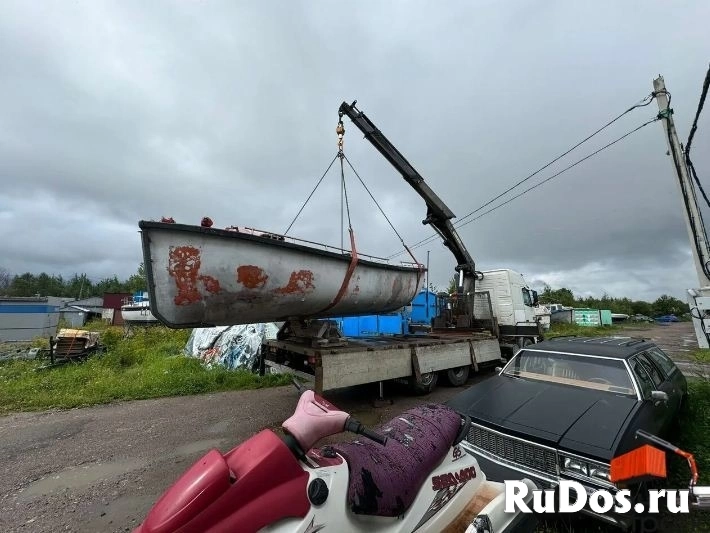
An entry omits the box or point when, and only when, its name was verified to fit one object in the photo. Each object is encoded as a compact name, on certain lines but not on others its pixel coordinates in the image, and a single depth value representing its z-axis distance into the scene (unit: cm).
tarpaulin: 965
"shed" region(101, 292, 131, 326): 3322
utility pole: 857
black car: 274
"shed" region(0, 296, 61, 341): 2086
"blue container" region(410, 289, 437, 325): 1596
